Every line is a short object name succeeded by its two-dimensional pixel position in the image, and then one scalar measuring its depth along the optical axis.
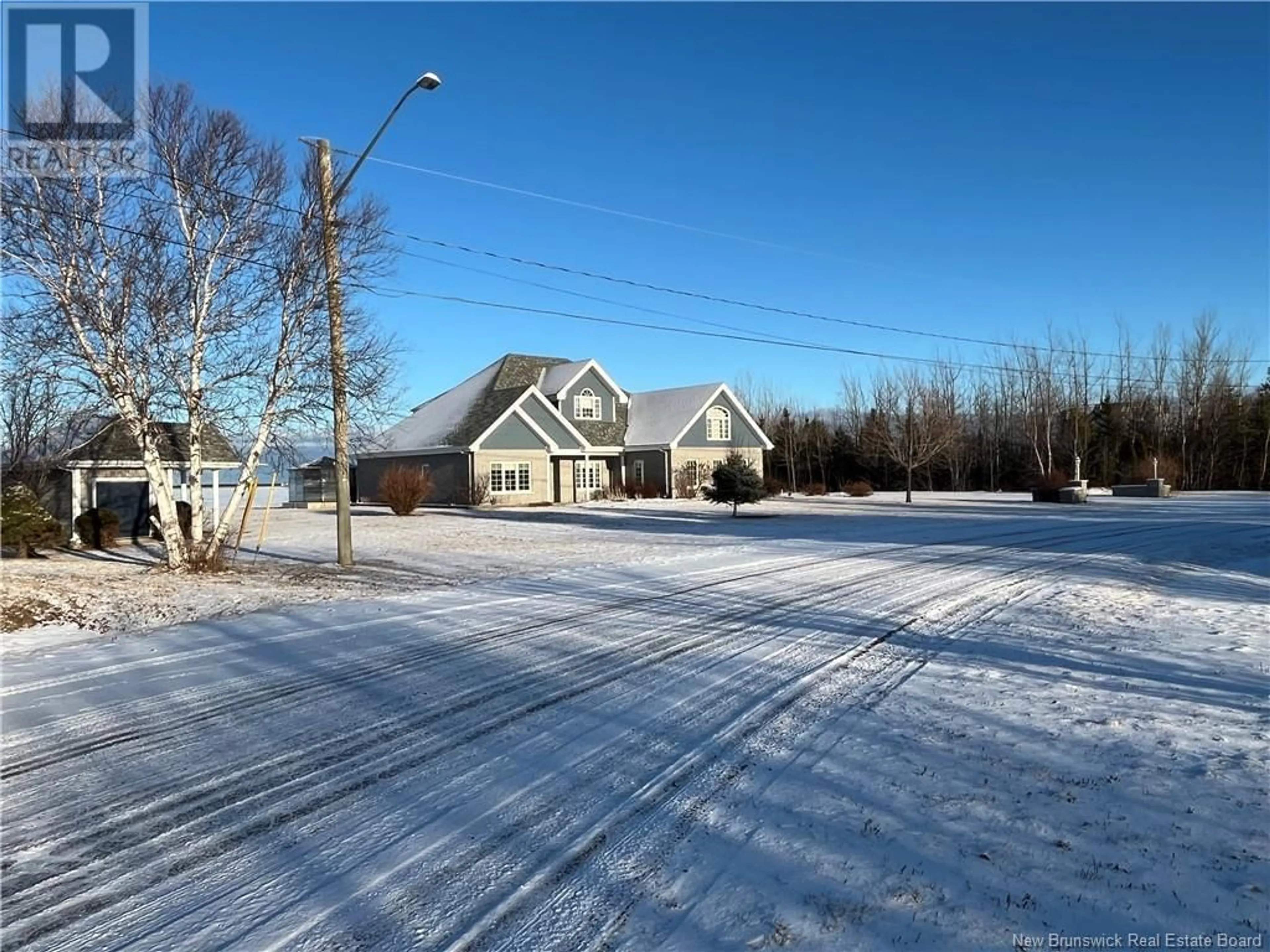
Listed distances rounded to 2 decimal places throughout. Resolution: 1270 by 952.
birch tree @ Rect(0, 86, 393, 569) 13.59
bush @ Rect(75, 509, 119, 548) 21.00
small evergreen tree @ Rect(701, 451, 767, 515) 30.12
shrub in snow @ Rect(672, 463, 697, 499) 44.06
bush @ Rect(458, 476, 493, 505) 37.81
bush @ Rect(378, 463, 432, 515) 32.69
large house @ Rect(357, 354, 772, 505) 39.03
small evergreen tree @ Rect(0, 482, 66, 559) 18.19
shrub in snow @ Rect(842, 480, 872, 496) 49.16
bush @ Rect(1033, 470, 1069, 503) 39.47
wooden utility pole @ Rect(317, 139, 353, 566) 15.05
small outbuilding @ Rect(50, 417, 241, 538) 19.23
